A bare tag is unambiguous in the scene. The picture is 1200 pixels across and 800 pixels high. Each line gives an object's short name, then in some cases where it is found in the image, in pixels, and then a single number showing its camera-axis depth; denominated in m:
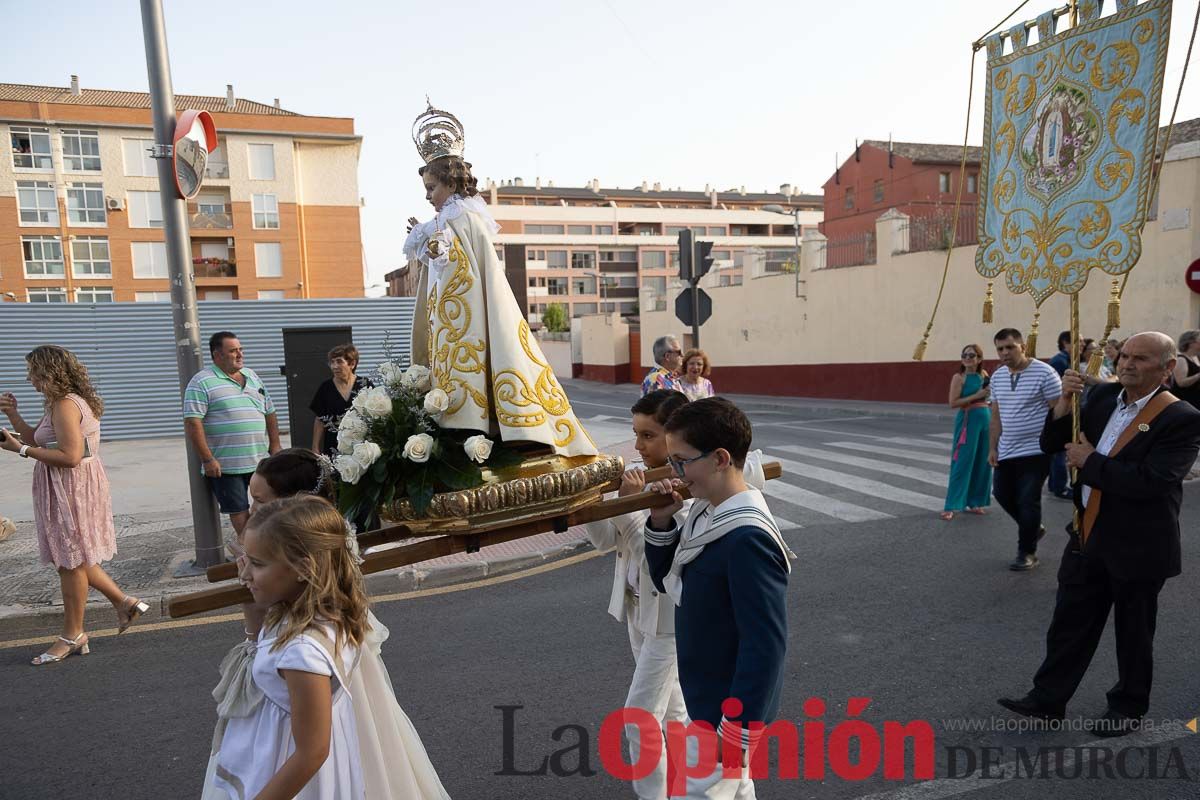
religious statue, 2.57
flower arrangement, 2.32
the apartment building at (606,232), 70.19
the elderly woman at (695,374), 6.99
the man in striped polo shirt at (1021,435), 5.82
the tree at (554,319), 65.25
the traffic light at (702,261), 11.92
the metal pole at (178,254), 6.04
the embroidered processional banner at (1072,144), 3.63
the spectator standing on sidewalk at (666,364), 6.77
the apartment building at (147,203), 40.25
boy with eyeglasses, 2.02
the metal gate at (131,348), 15.59
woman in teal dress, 7.41
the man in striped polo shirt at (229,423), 5.52
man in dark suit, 3.30
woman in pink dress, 4.49
